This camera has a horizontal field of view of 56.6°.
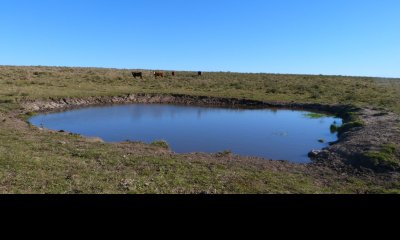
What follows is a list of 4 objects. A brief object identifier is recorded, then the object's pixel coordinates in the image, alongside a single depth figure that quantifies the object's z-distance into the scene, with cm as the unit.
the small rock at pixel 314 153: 1989
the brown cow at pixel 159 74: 7198
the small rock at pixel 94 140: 1978
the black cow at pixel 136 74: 6891
